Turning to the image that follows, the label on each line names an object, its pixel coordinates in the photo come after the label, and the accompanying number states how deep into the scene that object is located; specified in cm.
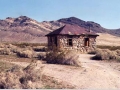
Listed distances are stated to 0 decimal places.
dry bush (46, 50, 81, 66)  1573
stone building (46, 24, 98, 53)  2678
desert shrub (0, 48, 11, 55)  2254
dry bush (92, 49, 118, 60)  1986
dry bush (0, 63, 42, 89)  834
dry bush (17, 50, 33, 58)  2048
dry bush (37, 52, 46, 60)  1962
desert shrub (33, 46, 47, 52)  3267
